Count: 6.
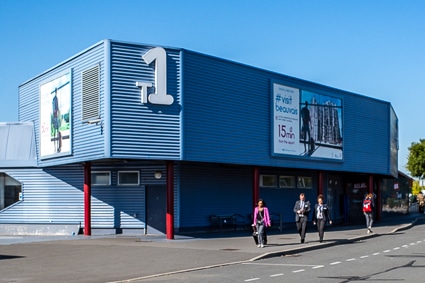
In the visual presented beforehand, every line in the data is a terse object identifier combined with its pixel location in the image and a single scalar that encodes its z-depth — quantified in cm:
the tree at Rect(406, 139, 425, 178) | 8556
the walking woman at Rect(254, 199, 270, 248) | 2262
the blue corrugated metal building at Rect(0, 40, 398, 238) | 2522
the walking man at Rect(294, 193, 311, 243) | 2436
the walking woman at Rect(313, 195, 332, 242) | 2470
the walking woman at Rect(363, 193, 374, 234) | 3033
